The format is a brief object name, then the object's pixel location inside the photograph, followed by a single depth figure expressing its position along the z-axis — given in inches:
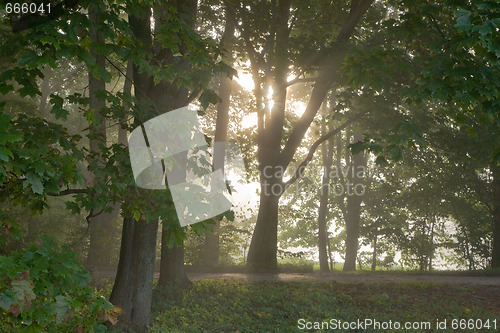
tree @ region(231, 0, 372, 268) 532.4
